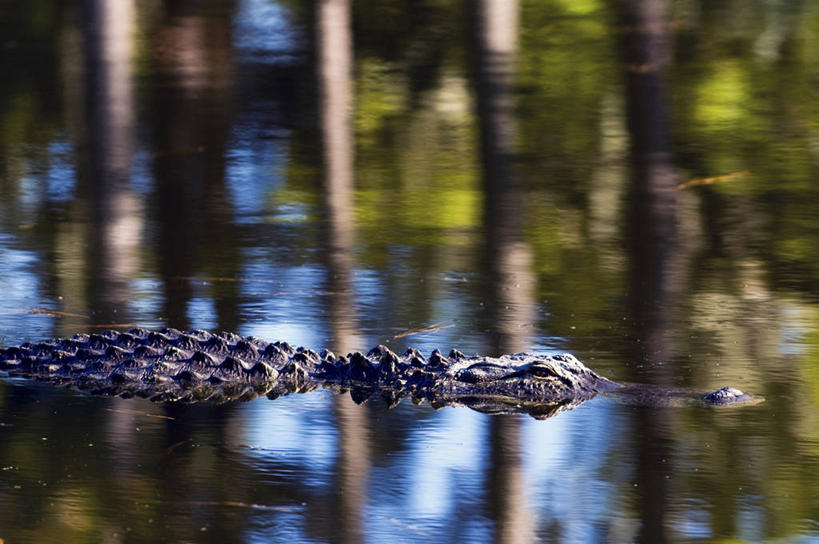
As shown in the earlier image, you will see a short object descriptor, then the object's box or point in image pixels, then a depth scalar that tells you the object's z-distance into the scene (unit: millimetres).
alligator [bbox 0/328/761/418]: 11812
